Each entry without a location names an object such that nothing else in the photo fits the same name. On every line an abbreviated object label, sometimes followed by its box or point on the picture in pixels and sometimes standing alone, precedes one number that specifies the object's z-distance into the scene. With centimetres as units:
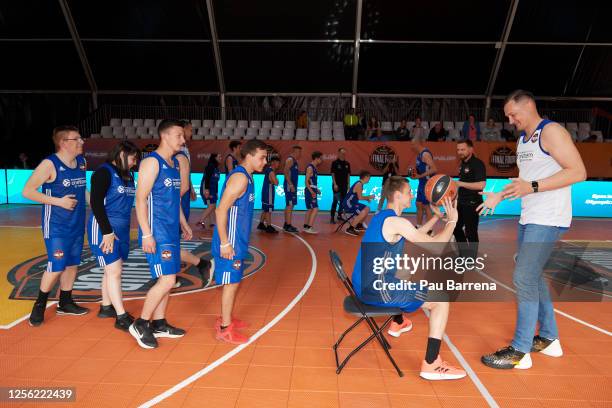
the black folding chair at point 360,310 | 367
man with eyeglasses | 450
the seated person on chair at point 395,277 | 352
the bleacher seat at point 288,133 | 1622
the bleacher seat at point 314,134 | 1610
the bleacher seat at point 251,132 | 1617
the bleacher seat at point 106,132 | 1644
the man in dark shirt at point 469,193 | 636
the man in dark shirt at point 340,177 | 1222
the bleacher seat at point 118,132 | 1643
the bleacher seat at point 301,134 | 1634
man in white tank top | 353
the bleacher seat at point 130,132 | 1636
